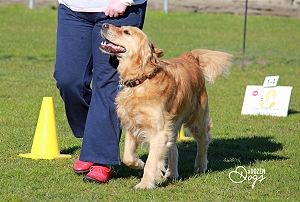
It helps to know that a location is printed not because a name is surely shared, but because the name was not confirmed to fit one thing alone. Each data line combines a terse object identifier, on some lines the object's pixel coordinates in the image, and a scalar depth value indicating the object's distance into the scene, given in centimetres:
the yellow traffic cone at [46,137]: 1170
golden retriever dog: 977
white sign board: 1695
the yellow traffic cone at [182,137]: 1417
